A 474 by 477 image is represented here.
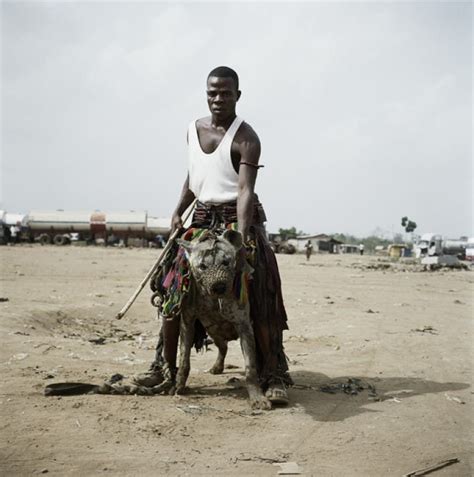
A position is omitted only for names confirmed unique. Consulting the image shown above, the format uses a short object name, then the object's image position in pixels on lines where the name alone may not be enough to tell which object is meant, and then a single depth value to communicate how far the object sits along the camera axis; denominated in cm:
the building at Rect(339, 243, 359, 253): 7019
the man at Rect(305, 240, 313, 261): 3441
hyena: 421
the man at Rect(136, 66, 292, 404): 476
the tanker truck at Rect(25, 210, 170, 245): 4672
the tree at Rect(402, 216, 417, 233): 9094
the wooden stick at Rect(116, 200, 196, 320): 493
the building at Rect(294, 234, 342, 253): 6252
